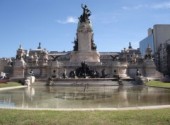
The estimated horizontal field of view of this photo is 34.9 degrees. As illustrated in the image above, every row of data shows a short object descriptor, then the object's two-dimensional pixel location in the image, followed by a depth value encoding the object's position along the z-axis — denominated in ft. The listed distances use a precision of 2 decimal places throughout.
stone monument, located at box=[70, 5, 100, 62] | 277.44
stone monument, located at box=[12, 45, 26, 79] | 268.82
